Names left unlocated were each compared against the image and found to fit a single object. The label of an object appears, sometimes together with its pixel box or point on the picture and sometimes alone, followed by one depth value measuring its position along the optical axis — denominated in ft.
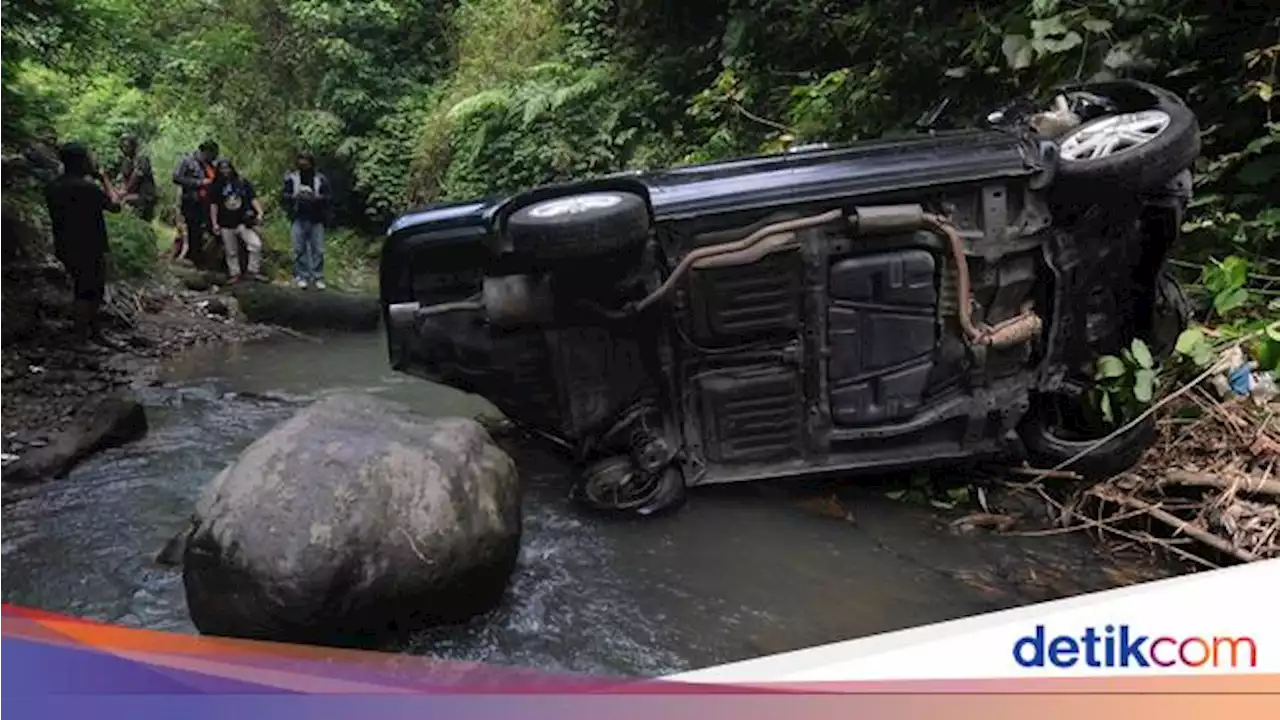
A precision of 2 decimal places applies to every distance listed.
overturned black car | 12.98
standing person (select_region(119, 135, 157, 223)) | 37.83
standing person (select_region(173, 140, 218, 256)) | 34.47
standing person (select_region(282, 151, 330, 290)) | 33.86
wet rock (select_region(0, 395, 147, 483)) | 15.40
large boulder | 9.79
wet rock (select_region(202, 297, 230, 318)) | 30.16
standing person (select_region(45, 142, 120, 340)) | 24.48
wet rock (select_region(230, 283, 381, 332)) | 28.66
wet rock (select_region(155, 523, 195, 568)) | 12.42
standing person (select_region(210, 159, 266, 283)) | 34.40
